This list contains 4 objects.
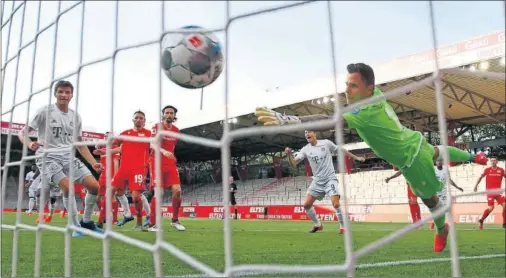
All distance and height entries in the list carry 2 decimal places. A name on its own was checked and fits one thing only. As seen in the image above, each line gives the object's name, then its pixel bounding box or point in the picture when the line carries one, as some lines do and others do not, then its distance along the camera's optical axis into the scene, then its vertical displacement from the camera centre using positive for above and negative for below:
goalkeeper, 2.91 +0.42
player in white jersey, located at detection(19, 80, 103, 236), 4.16 +0.60
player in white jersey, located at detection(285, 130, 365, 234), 6.60 +0.49
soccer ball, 2.57 +0.82
